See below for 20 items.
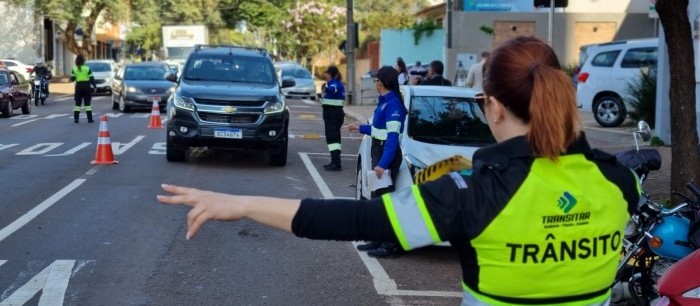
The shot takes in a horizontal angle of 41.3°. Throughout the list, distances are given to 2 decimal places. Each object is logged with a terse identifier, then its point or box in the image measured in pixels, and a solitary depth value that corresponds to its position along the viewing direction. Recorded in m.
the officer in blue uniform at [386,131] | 8.55
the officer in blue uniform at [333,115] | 14.47
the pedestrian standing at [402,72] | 19.14
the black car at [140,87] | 29.09
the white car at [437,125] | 9.37
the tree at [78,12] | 53.19
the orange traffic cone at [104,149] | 14.45
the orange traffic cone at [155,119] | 22.78
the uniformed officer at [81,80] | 23.28
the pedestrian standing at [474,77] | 17.42
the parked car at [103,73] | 42.38
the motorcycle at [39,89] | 34.38
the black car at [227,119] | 14.27
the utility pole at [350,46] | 31.56
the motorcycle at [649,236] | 5.19
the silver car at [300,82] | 40.72
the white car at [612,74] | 20.70
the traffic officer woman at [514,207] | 2.30
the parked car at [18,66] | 43.22
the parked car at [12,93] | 26.72
